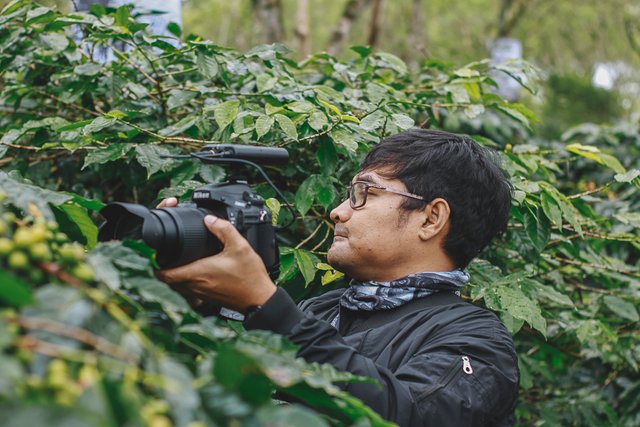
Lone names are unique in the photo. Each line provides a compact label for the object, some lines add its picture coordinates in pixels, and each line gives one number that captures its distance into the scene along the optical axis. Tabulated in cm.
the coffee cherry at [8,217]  114
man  178
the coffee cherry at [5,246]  100
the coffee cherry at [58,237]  126
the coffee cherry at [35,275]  104
